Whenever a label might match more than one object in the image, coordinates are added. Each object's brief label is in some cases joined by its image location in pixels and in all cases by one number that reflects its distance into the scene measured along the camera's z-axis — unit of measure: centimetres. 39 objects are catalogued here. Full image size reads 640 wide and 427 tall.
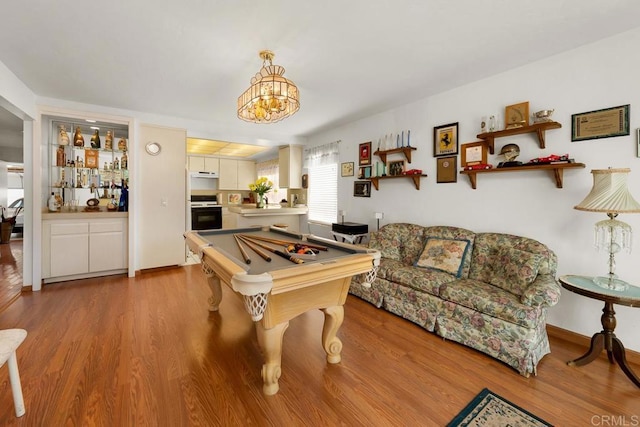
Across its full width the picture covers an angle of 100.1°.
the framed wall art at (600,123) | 206
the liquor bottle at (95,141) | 397
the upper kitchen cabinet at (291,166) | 559
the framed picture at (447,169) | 311
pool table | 139
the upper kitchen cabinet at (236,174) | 695
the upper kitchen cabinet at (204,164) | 647
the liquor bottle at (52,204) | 371
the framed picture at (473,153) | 284
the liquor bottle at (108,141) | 403
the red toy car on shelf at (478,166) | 273
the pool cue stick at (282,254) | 176
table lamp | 180
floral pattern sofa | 193
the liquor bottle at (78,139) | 385
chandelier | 218
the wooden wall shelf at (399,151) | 350
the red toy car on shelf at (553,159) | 224
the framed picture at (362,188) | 422
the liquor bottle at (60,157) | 380
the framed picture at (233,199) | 729
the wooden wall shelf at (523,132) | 233
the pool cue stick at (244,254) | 181
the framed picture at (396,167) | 365
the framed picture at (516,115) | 252
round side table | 172
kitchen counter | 521
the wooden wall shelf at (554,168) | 219
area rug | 145
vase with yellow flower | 541
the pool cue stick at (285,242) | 226
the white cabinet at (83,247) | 355
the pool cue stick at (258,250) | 191
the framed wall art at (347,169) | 452
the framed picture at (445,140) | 310
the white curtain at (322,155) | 480
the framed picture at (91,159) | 396
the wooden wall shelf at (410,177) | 341
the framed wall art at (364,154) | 416
